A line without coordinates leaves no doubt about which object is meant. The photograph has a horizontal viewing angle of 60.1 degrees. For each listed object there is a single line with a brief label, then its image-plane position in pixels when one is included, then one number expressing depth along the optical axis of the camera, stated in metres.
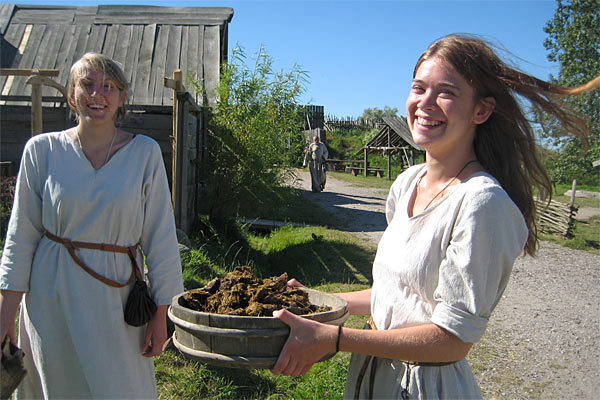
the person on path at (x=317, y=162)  18.48
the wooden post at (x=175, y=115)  6.39
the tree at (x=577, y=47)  25.66
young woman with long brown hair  1.42
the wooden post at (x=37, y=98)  5.45
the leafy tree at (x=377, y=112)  71.56
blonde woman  2.20
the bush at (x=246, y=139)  9.03
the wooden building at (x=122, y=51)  9.09
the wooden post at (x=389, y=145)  28.80
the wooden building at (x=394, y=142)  27.47
